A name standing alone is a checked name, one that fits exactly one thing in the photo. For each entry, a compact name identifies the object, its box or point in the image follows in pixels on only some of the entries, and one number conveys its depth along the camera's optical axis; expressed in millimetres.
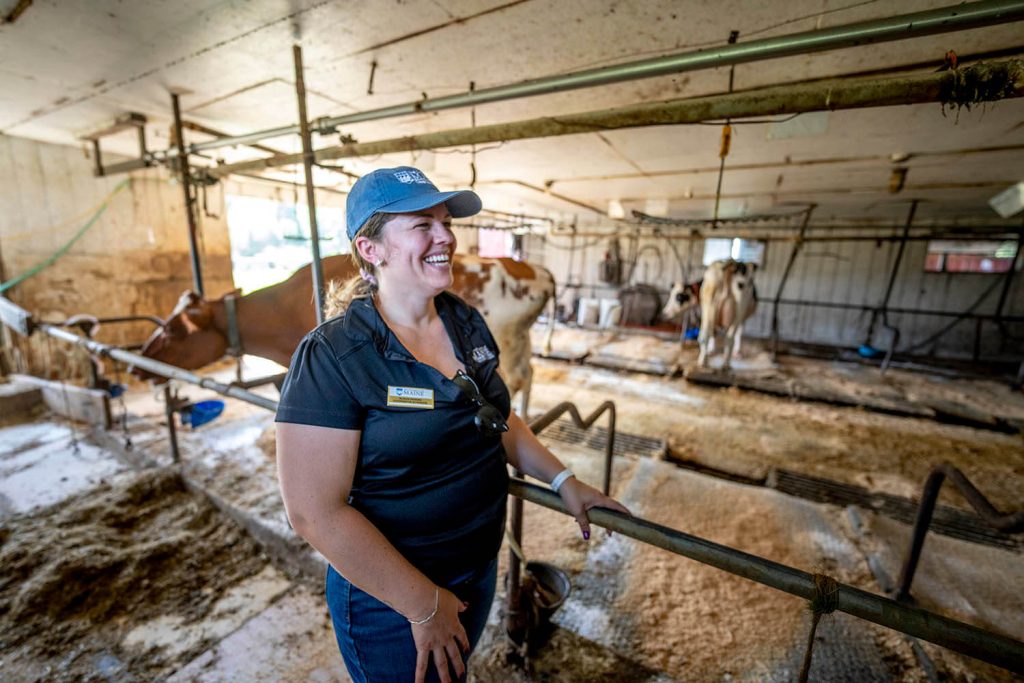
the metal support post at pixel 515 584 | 1779
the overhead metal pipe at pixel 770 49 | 1452
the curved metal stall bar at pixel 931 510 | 1601
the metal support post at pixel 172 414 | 3312
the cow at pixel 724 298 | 7625
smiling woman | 955
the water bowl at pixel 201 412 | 3236
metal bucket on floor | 1891
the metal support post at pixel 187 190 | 3844
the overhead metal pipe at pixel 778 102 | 1542
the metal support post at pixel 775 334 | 8156
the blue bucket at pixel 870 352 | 8559
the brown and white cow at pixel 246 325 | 3387
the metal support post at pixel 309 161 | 2637
